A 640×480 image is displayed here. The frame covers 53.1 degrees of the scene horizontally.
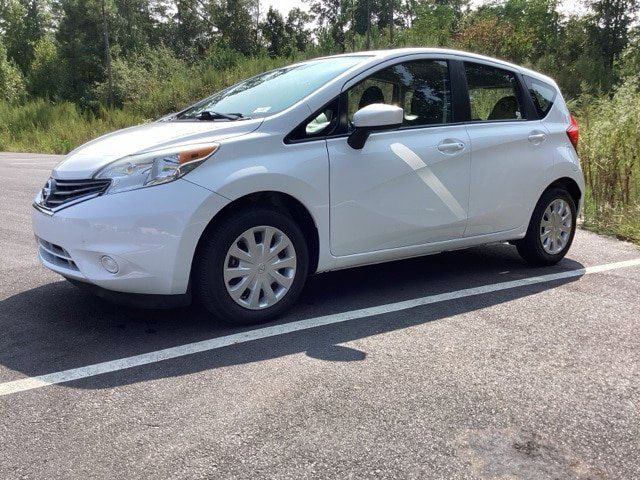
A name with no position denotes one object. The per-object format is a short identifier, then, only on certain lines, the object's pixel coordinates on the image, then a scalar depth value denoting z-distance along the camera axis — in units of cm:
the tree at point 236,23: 4881
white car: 371
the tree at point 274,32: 4985
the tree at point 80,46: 4203
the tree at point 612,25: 3650
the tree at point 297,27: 5091
